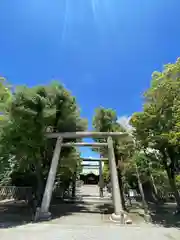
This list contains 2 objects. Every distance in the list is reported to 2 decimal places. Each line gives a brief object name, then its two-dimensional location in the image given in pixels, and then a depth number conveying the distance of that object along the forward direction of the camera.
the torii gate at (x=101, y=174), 14.41
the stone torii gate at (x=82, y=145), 7.04
